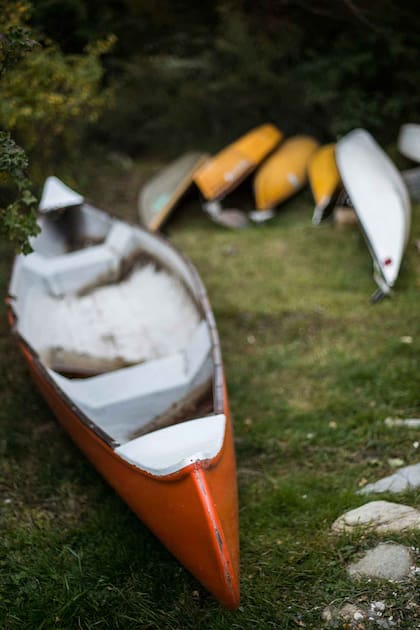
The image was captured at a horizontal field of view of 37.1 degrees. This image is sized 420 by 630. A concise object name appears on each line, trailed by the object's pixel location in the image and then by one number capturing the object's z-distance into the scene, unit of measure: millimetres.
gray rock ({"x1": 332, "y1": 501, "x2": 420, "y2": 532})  2848
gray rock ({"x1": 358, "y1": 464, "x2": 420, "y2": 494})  3160
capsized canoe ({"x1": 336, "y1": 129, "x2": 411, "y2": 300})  5121
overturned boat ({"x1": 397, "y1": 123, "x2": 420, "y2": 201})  6496
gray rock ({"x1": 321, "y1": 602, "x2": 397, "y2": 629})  2423
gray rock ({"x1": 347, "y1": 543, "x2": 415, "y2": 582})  2607
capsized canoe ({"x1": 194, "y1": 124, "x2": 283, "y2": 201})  7137
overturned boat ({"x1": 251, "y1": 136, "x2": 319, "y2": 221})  7086
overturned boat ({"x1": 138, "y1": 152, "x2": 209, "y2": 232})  7195
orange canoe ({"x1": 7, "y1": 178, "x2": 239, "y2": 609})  2656
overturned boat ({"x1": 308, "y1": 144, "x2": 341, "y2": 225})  6562
